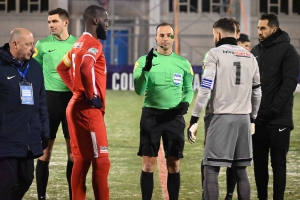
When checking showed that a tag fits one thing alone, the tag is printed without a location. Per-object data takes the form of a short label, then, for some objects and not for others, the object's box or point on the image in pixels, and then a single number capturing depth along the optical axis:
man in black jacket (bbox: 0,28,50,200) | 9.49
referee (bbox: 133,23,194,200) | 11.72
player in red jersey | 10.38
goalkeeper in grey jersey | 10.20
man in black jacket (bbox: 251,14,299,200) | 11.65
